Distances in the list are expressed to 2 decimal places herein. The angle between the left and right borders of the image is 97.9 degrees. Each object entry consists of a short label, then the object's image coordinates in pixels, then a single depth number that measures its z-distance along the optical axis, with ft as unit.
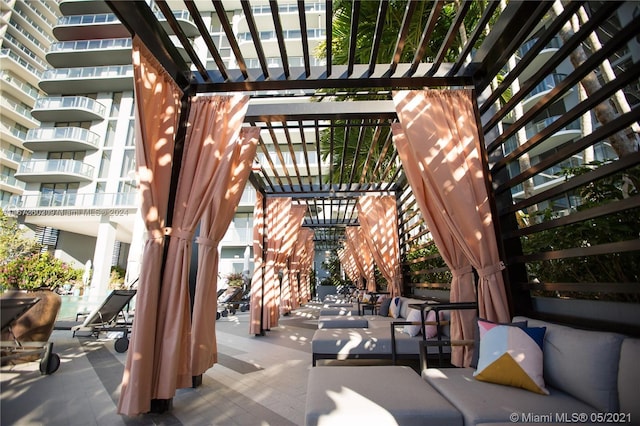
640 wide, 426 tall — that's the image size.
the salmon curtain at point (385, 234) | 18.03
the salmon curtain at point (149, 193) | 5.80
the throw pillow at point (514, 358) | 4.67
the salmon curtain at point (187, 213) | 6.36
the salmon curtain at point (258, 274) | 16.25
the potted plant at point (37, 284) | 6.15
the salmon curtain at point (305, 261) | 31.41
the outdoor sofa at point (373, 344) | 9.38
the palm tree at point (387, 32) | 11.53
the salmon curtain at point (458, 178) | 7.39
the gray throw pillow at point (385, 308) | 17.03
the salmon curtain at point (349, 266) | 36.50
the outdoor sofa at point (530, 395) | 3.80
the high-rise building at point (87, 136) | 46.93
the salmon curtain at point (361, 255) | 25.62
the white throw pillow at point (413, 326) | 10.35
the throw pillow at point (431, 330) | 10.04
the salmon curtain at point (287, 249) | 20.70
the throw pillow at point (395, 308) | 15.34
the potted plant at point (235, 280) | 37.81
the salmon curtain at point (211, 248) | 8.05
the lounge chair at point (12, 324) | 4.43
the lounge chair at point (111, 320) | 11.97
